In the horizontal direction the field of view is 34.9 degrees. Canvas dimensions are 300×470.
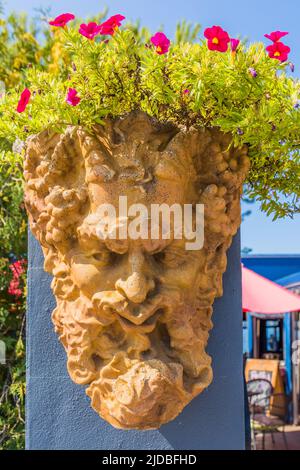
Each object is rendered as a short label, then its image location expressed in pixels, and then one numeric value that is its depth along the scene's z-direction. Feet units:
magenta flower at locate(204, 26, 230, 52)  3.24
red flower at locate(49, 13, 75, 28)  3.40
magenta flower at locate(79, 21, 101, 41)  3.27
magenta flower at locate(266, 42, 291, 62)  3.33
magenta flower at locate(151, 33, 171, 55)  3.32
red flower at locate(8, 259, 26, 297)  7.91
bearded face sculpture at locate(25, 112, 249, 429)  3.52
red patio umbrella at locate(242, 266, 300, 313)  10.93
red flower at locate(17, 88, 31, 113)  3.58
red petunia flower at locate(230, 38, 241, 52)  3.26
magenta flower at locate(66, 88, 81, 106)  3.41
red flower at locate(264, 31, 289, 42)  3.35
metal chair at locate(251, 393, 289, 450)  14.78
